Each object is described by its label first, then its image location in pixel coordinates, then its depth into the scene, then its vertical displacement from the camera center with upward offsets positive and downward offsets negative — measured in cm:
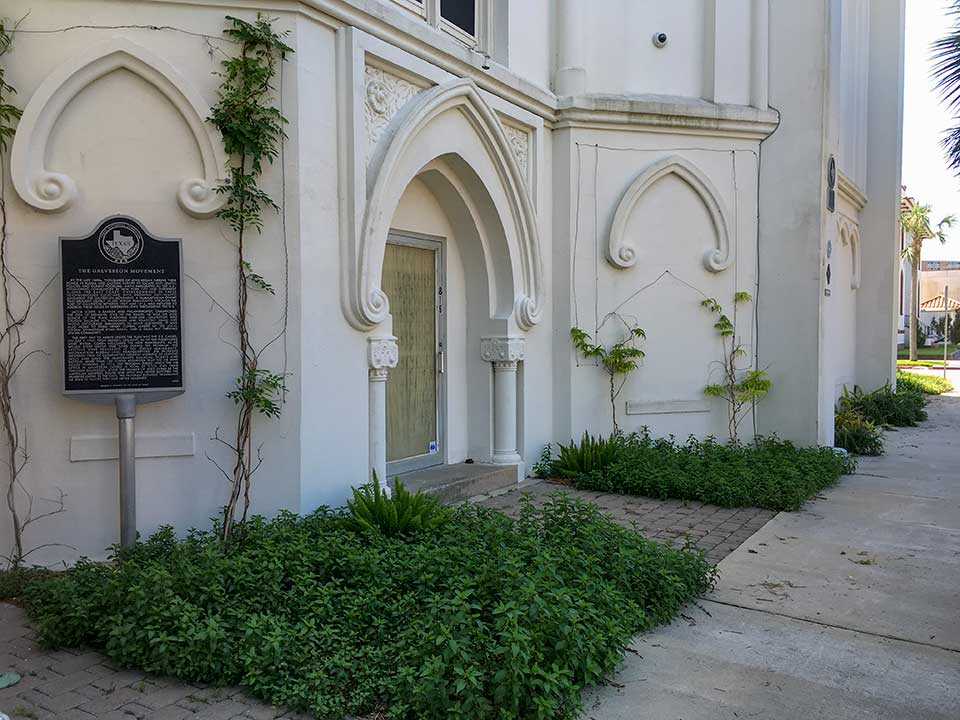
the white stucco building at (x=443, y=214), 532 +113
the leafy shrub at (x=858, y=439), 1052 -135
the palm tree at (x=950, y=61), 1265 +451
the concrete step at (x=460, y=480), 725 -133
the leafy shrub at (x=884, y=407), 1331 -118
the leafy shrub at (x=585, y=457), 838 -126
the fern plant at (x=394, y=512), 536 -119
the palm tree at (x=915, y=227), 4334 +632
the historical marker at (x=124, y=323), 512 +12
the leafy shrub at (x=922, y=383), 1761 -110
